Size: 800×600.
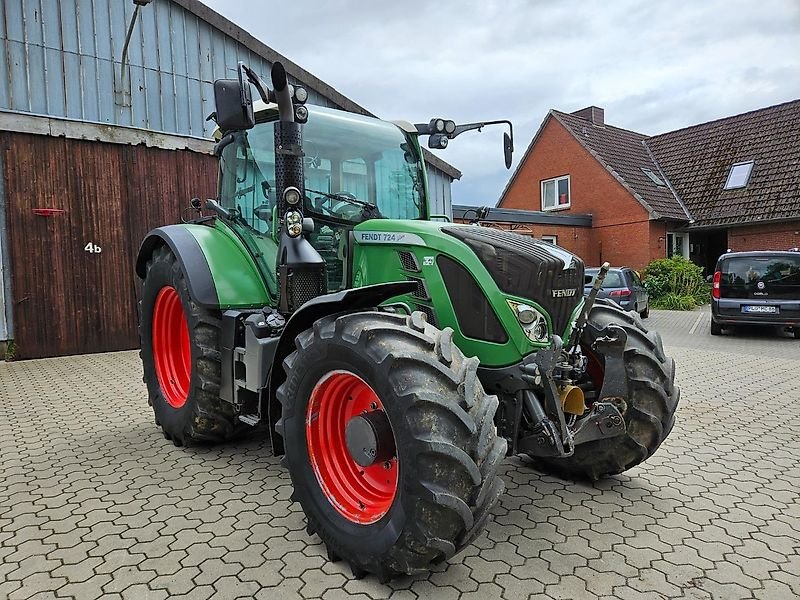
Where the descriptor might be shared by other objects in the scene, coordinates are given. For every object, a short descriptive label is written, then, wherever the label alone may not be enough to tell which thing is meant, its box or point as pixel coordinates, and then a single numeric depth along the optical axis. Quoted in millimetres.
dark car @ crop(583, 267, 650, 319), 13516
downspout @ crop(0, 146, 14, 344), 8516
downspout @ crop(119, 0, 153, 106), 8558
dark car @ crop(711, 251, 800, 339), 11094
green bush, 18438
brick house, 19125
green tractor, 2469
